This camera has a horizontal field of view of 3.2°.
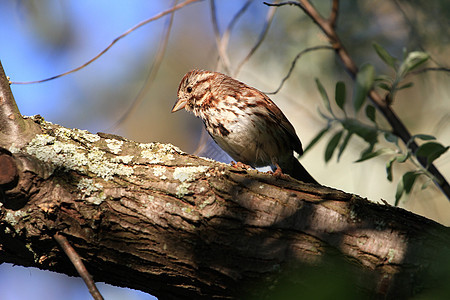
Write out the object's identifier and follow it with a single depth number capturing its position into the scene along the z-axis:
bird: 4.80
